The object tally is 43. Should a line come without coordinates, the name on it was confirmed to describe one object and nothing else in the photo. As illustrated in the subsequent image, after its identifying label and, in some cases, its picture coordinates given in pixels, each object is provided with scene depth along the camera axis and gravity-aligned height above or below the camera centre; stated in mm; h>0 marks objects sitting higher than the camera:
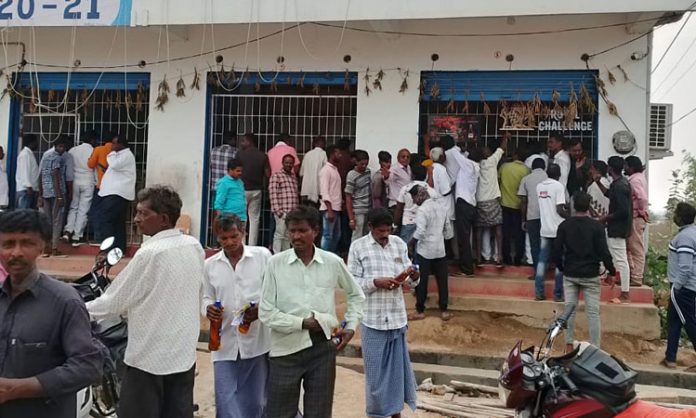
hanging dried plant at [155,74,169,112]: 9094 +1738
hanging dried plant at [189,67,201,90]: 9031 +1958
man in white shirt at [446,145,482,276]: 7480 +143
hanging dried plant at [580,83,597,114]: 7961 +1626
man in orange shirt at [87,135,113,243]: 8570 +596
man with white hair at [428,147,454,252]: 7254 +391
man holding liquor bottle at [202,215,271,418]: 3779 -641
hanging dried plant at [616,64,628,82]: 7893 +2026
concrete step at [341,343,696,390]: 5984 -1610
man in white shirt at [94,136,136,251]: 8281 +261
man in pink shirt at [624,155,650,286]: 7215 +34
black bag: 2547 -715
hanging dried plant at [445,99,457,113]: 8414 +1578
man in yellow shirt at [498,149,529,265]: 7701 +111
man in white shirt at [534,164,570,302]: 6953 -20
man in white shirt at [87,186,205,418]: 3008 -575
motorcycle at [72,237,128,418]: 3971 -965
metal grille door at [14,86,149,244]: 9469 +1455
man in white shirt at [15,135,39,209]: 8984 +368
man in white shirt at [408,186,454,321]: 6676 -369
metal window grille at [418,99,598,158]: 8164 +1311
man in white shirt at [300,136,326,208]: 8164 +513
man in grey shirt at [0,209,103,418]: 2109 -488
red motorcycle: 2557 -780
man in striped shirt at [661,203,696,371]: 5984 -619
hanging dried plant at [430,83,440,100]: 8375 +1790
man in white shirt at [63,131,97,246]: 8758 +173
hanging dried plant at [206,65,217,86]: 9039 +2061
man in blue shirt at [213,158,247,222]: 7402 +197
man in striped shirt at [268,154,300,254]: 7863 +264
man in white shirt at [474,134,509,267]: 7629 +257
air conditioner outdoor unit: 8266 +1352
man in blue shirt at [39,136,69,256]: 8492 +239
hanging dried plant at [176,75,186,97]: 9070 +1870
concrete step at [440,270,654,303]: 7297 -910
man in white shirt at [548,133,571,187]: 7613 +832
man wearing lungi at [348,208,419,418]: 4430 -836
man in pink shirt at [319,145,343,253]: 7770 +89
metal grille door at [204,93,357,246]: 8984 +1439
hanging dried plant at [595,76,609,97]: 7914 +1816
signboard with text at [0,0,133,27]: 8180 +2740
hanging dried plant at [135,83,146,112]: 9234 +1735
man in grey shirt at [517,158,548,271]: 7316 +162
